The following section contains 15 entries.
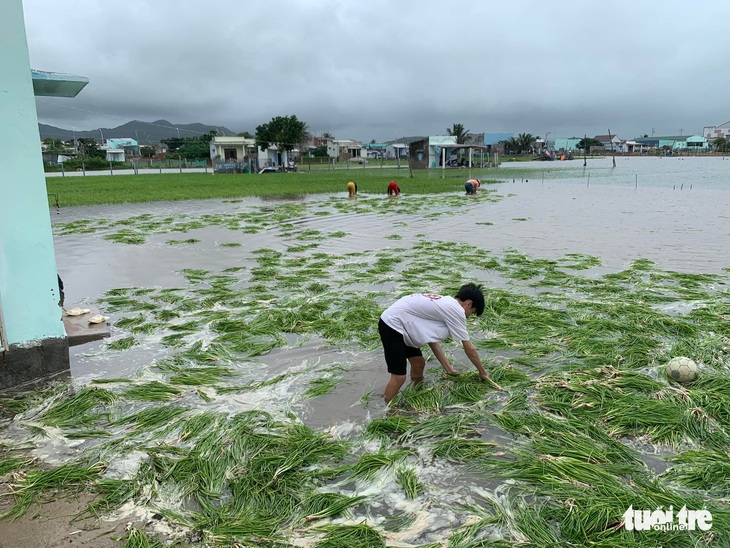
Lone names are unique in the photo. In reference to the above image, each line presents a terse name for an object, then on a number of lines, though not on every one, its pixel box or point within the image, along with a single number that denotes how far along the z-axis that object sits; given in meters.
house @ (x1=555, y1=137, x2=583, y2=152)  132.00
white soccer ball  4.42
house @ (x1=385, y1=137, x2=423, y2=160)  65.46
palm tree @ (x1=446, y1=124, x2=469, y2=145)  80.06
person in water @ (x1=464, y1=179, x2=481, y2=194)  24.92
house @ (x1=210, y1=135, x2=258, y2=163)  61.97
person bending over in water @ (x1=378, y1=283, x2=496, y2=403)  3.97
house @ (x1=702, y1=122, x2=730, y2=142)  167.23
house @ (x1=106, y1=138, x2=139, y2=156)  93.75
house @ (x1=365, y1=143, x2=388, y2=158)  119.09
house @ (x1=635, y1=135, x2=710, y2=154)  128.75
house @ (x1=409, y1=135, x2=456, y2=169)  57.80
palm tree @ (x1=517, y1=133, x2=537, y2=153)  106.81
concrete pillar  4.42
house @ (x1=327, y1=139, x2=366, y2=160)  105.31
